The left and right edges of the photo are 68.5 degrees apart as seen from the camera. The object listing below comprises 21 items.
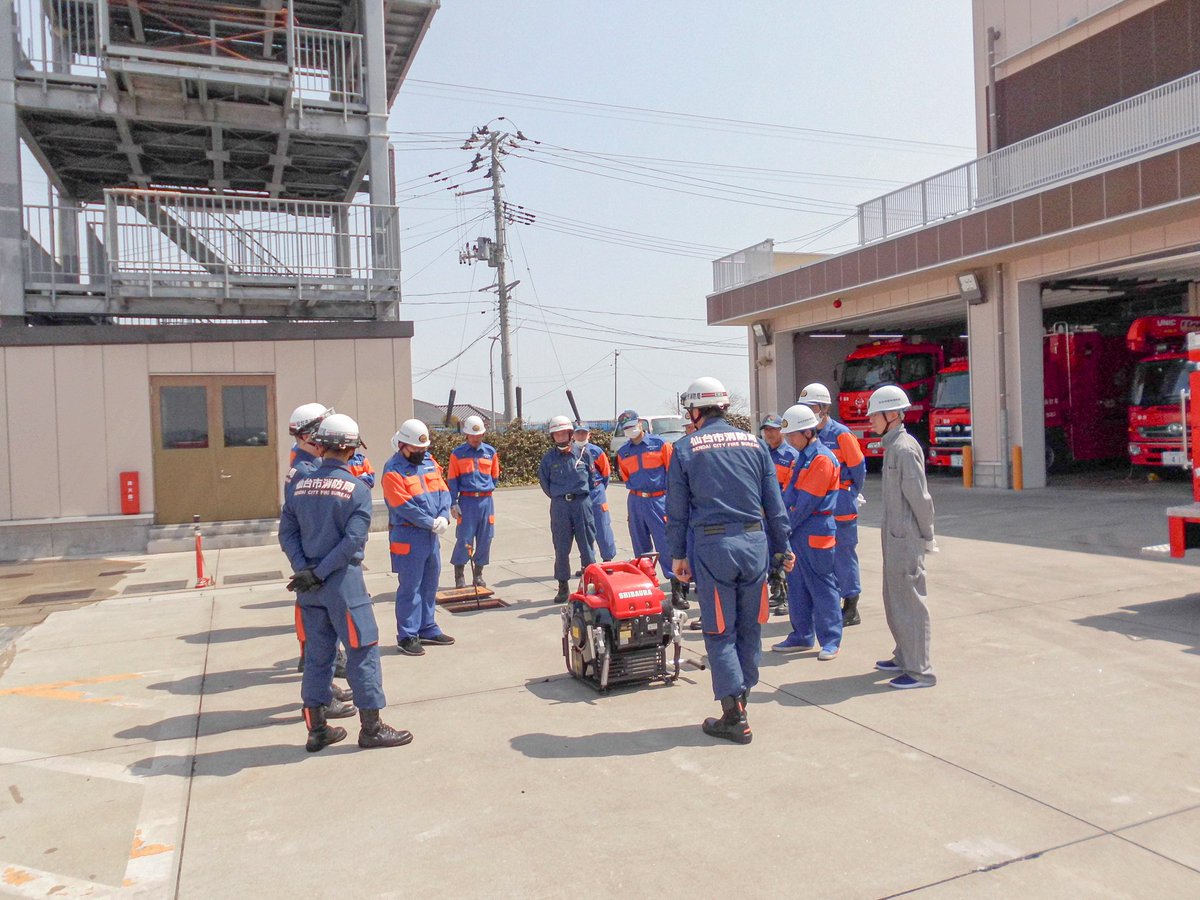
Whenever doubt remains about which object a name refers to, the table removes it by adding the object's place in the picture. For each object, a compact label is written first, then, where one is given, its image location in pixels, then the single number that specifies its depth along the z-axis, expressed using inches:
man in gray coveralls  225.1
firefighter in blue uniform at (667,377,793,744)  193.2
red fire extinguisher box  536.4
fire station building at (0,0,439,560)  529.7
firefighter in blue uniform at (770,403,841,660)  259.1
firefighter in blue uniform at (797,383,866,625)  280.4
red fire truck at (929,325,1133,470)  769.6
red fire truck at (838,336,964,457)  884.0
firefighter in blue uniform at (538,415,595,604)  340.8
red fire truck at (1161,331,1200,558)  288.8
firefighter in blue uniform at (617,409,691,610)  345.1
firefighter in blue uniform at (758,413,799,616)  302.2
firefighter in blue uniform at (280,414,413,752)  193.9
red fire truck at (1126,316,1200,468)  645.3
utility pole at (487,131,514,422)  1460.4
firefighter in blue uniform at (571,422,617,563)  346.3
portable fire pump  226.1
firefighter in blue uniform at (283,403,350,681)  241.1
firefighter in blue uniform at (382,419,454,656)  278.5
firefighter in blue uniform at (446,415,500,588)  356.2
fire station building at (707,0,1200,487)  565.3
